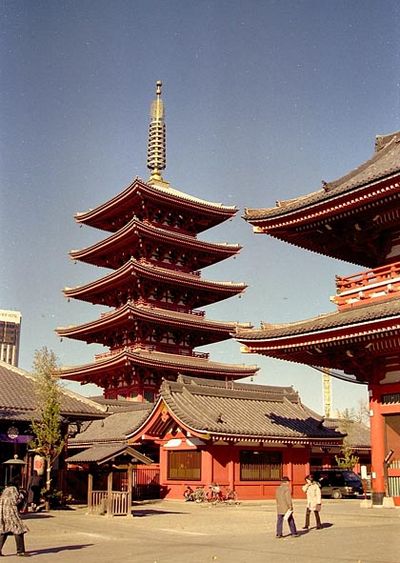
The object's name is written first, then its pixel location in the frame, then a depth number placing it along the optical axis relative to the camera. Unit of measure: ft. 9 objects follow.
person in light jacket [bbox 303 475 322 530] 64.59
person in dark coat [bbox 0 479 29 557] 51.01
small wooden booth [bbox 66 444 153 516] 90.27
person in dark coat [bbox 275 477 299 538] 59.00
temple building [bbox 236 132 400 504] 79.20
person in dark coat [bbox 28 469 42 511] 100.42
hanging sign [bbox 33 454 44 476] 105.70
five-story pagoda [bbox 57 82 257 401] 185.37
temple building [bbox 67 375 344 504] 120.57
